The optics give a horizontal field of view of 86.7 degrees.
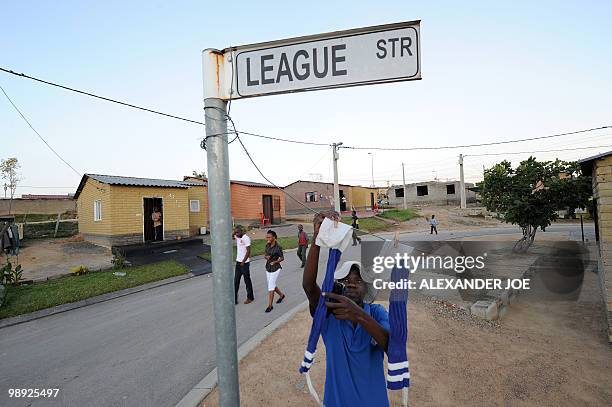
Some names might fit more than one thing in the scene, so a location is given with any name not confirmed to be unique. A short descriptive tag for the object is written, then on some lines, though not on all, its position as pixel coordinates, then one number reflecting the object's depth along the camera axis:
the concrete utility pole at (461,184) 40.66
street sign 1.84
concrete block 6.77
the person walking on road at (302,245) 11.81
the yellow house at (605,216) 5.82
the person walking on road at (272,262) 7.46
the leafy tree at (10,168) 32.41
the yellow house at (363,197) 45.41
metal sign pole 1.88
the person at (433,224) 23.59
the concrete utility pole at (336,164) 21.34
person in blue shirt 2.10
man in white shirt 7.91
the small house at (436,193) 47.00
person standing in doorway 18.00
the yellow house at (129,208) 16.51
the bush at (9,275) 10.05
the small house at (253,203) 24.86
